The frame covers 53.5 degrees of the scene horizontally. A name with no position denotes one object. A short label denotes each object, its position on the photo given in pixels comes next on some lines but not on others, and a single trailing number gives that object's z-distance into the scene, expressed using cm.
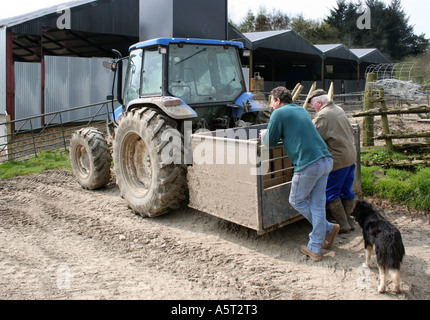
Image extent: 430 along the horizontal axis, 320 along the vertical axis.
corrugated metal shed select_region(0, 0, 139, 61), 1301
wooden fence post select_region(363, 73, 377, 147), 821
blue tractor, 545
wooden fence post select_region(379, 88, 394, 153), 778
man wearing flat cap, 488
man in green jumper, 429
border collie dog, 362
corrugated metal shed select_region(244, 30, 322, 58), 2083
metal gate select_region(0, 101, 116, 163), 1122
